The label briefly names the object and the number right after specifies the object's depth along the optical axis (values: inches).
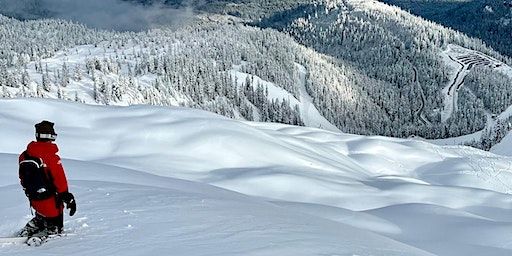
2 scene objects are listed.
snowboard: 364.8
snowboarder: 377.1
